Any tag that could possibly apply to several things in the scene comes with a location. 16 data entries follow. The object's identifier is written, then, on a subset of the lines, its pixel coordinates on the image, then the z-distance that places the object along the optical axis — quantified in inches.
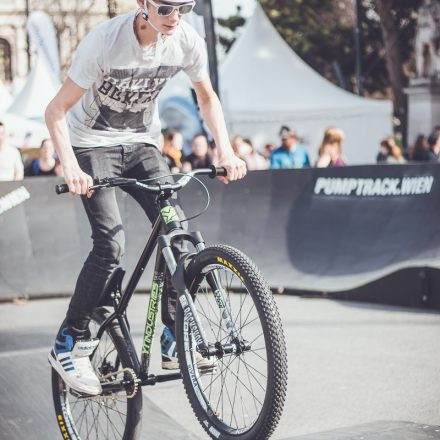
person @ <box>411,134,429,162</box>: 600.7
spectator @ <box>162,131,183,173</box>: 480.7
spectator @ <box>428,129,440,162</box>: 602.9
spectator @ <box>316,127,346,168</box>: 478.0
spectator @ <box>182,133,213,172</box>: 488.1
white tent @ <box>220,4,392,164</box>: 949.2
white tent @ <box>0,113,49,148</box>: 898.1
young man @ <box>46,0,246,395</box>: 157.8
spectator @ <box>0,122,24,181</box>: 409.7
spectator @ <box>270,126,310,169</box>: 498.9
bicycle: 138.6
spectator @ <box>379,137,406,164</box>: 582.6
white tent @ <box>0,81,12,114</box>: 1013.8
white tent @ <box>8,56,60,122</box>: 986.7
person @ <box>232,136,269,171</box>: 532.3
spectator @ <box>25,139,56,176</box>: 448.1
